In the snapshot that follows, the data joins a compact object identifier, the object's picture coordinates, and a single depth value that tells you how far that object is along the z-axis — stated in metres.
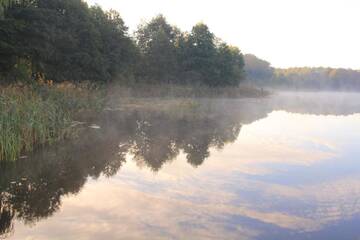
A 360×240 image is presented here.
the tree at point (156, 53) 39.19
